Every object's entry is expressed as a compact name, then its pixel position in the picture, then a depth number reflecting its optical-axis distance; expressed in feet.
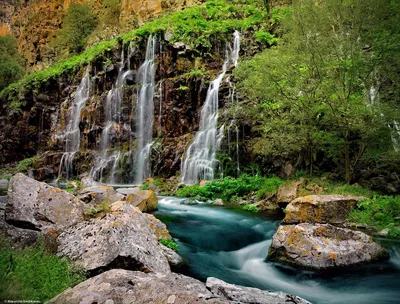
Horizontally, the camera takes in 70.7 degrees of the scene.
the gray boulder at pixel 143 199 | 32.51
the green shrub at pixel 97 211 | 19.97
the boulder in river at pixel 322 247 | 17.48
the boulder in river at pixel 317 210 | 26.61
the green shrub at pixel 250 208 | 35.12
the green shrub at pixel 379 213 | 26.08
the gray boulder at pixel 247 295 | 10.28
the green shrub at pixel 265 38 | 68.69
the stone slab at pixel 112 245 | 12.99
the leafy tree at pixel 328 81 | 32.37
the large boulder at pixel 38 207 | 15.79
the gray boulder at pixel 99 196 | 29.68
